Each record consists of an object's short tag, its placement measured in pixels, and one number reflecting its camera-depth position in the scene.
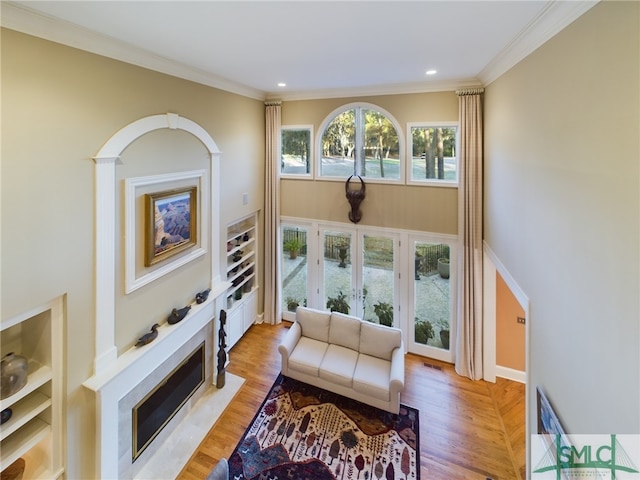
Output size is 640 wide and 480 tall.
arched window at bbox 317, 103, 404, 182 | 5.17
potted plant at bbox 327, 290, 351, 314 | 5.91
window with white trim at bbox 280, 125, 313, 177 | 5.65
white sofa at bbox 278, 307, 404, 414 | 4.04
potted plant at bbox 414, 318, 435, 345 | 5.38
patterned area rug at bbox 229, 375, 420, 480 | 3.36
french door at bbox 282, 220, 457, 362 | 5.21
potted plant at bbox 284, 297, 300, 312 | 6.36
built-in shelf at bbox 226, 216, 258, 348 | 5.25
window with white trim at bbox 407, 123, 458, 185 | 4.86
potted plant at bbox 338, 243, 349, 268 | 5.75
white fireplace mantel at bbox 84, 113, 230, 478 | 2.79
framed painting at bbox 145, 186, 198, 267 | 3.31
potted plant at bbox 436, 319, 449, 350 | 5.26
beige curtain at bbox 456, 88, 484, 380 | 4.47
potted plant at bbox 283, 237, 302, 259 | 6.11
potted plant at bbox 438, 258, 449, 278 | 5.11
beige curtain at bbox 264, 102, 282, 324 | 5.61
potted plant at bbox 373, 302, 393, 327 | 5.62
